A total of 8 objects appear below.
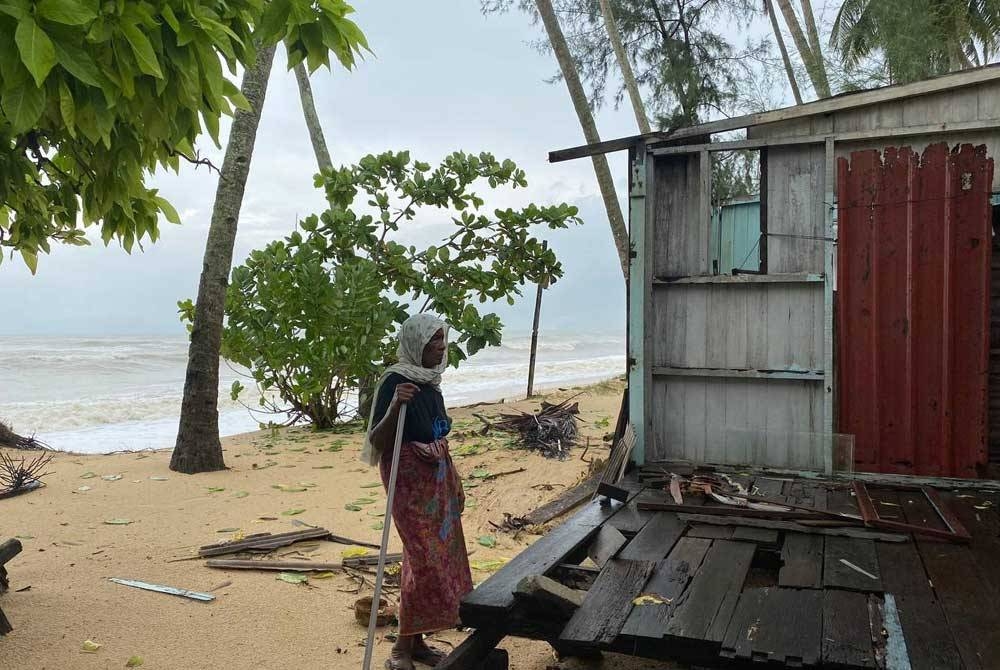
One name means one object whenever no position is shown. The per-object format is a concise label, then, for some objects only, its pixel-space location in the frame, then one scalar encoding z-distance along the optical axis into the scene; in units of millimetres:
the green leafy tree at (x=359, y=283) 10992
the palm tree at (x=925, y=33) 18000
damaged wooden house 4398
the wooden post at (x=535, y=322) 12609
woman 3996
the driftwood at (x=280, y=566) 5828
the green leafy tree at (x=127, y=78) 2281
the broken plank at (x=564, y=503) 6891
